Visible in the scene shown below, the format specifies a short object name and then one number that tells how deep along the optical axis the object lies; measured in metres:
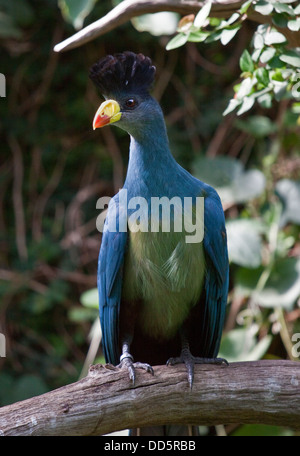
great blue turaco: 4.80
